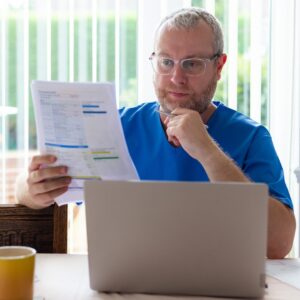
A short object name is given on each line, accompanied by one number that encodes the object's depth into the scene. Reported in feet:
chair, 7.75
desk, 6.38
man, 8.40
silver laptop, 6.04
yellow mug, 6.07
